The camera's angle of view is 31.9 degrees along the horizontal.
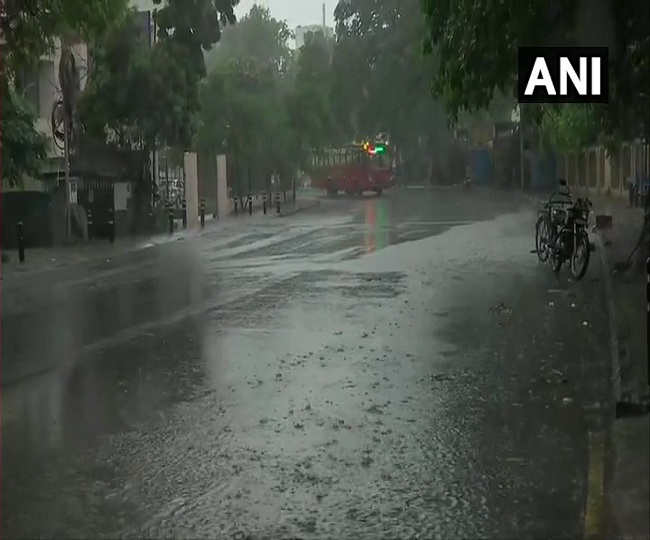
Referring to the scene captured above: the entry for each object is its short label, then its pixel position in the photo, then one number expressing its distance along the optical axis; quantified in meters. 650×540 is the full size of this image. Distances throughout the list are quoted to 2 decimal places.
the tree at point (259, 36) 94.88
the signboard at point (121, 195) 32.25
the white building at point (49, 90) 34.06
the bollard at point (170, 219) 32.47
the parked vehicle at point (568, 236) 18.08
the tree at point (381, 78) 60.25
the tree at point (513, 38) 12.91
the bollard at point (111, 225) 28.98
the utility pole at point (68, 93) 28.80
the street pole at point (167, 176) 39.38
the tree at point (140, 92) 32.28
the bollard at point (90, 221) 29.80
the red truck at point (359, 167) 65.31
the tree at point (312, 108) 54.09
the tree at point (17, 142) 25.14
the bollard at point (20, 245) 23.42
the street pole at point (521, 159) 54.26
